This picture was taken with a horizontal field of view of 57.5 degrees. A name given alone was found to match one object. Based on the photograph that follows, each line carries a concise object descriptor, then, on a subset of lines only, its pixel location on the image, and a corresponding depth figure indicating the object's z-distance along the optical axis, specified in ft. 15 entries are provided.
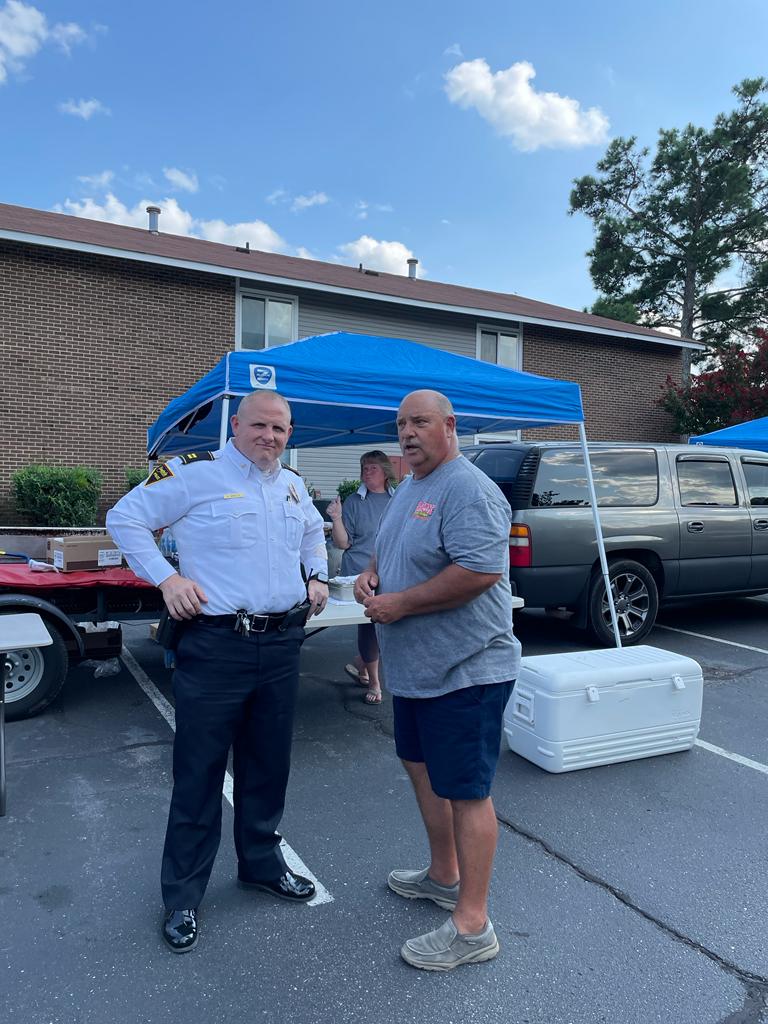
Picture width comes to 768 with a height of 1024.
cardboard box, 15.70
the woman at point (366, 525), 16.53
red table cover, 15.07
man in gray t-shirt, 7.29
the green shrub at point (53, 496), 36.83
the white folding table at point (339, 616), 13.94
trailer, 14.89
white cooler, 12.51
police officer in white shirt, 7.84
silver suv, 20.36
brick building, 38.63
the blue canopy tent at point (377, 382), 14.88
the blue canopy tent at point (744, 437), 36.17
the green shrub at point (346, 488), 47.16
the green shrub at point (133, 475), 39.81
